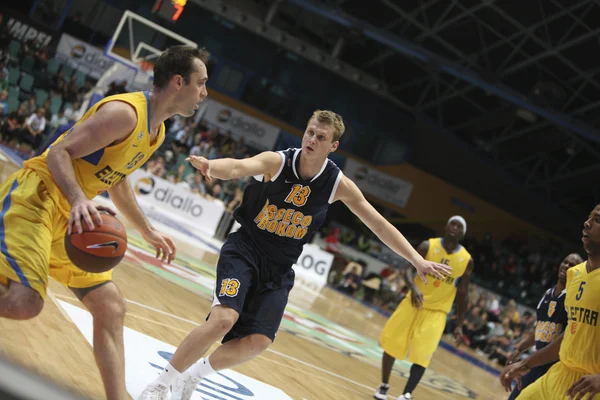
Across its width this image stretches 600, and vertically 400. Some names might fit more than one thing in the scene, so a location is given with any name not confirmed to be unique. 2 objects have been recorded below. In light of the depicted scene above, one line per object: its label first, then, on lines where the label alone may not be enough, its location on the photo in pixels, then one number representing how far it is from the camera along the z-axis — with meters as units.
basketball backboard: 18.25
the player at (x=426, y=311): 7.39
